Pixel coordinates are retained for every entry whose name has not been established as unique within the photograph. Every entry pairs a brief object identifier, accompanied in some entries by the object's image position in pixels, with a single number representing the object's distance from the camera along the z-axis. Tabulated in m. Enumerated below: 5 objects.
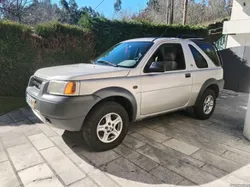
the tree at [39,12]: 21.12
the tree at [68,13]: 32.69
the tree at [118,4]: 44.31
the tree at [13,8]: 16.56
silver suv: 2.67
